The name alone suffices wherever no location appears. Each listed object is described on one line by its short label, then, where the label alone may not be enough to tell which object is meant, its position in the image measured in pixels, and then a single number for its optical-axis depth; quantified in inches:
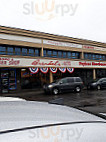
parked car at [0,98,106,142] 38.8
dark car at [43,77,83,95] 597.6
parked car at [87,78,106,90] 759.1
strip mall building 689.6
